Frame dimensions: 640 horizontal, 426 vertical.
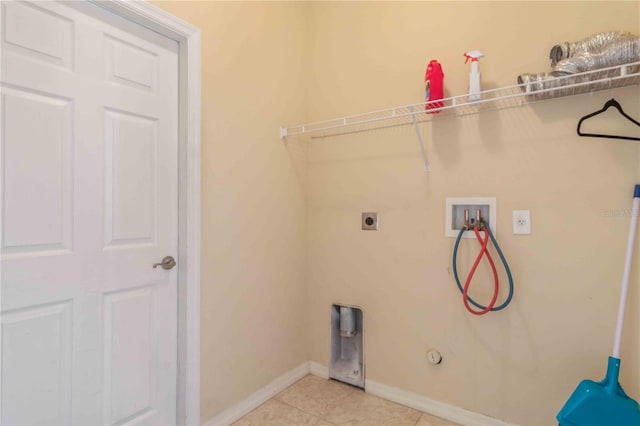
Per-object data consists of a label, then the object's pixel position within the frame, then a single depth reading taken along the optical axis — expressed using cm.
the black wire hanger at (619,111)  146
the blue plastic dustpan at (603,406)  133
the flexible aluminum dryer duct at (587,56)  135
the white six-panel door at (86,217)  123
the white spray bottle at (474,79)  168
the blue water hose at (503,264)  169
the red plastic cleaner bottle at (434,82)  184
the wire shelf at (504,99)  140
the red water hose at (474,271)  169
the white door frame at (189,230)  168
